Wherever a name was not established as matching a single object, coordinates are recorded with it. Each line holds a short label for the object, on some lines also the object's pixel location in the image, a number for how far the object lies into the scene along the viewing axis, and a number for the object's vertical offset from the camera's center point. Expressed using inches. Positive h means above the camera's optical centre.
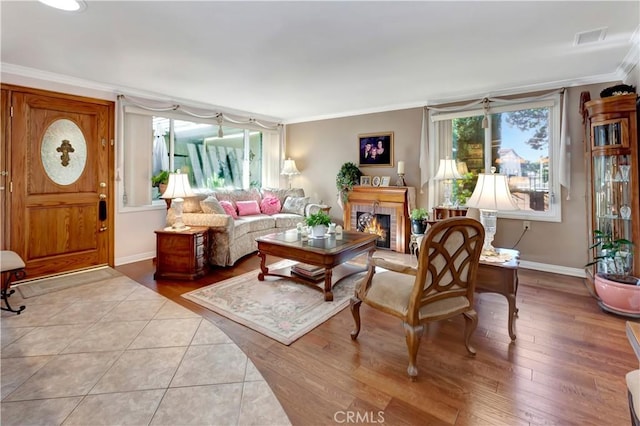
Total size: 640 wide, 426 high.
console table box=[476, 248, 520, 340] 88.8 -19.8
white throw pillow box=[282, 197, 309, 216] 225.1 +5.7
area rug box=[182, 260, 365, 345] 98.3 -33.7
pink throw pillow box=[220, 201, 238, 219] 192.2 +3.1
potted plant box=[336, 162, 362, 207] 219.5 +24.0
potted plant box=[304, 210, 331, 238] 134.2 -4.5
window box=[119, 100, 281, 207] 175.6 +41.9
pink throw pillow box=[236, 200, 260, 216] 205.9 +3.4
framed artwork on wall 211.6 +44.5
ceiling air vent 102.3 +60.2
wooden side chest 142.6 -19.1
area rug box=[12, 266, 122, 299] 128.0 -30.5
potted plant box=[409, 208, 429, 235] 161.6 -4.5
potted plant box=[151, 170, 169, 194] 176.2 +19.4
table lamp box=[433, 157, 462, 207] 162.9 +22.0
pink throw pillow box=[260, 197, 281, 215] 222.1 +5.0
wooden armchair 71.0 -18.5
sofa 159.9 -1.1
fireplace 197.0 -0.9
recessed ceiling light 84.1 +58.0
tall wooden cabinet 116.5 +18.1
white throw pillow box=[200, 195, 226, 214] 167.2 +3.8
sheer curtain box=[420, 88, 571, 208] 177.3 +44.5
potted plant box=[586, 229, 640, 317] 105.0 -23.7
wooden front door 137.8 +15.7
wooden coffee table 118.6 -15.7
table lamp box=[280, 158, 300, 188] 253.0 +36.6
